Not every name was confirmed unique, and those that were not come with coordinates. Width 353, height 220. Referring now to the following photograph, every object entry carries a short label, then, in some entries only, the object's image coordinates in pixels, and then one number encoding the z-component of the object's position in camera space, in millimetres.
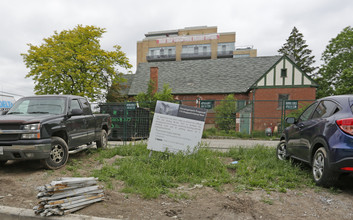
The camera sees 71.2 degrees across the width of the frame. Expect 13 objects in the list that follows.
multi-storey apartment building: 68625
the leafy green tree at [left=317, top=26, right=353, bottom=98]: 34062
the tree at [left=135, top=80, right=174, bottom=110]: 21859
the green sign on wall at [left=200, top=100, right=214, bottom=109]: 14413
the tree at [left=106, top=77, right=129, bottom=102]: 31539
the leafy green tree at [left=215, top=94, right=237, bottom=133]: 16578
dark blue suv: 4297
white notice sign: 6738
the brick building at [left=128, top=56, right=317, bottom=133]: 20267
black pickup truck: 5742
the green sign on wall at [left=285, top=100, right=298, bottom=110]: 14277
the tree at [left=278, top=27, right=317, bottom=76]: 47562
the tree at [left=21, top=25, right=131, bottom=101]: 27500
